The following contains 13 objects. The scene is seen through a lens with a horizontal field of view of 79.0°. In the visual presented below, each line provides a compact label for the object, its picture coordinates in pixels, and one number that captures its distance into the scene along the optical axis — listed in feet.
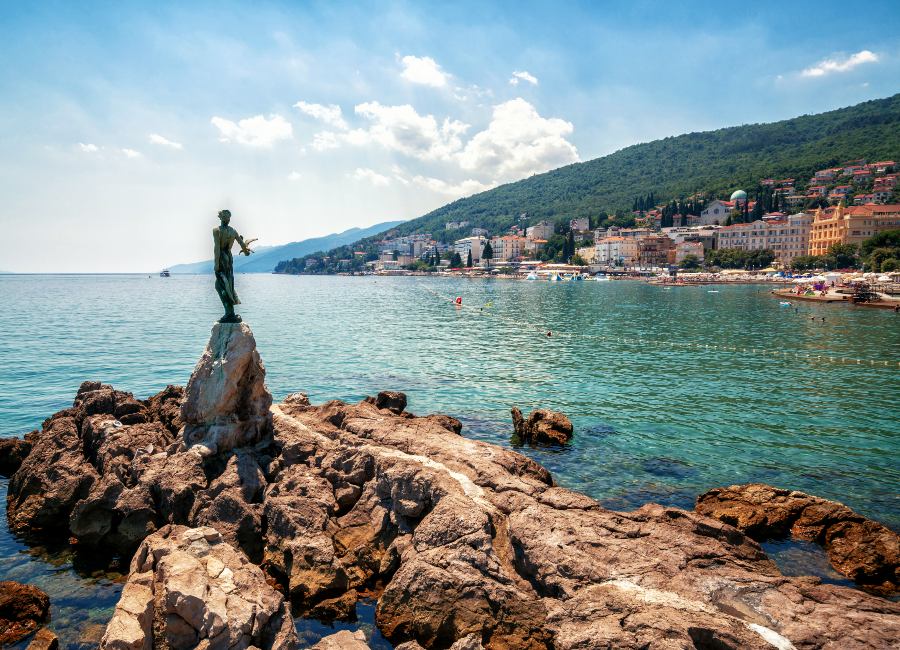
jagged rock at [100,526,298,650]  22.03
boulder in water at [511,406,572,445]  54.90
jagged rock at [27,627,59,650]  24.21
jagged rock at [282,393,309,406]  58.23
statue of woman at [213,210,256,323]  42.50
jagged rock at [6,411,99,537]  37.35
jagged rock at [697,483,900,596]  31.50
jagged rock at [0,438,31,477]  46.93
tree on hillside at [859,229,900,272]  281.95
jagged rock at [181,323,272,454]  40.55
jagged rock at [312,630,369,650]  23.04
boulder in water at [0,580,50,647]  26.71
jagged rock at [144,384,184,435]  48.92
